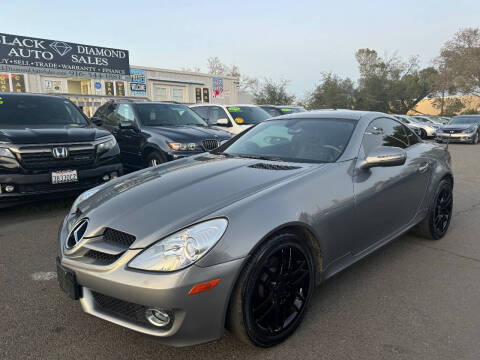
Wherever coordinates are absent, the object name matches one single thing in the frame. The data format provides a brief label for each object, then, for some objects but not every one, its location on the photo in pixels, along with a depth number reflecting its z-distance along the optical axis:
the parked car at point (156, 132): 6.30
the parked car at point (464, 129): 17.58
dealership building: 16.03
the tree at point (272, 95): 32.16
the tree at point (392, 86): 42.78
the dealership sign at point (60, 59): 15.99
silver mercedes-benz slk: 1.87
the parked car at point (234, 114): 9.55
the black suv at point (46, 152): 4.44
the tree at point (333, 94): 40.81
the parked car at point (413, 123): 19.31
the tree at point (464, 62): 40.50
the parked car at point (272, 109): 12.83
